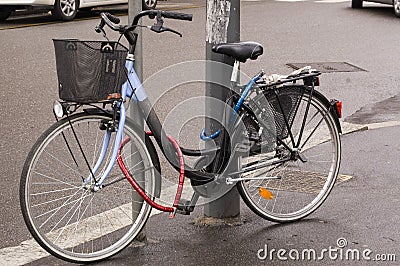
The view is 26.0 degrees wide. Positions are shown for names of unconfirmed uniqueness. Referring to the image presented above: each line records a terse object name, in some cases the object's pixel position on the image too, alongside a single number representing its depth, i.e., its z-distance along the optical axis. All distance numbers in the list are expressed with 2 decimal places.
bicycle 4.68
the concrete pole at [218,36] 5.37
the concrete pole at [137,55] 5.01
